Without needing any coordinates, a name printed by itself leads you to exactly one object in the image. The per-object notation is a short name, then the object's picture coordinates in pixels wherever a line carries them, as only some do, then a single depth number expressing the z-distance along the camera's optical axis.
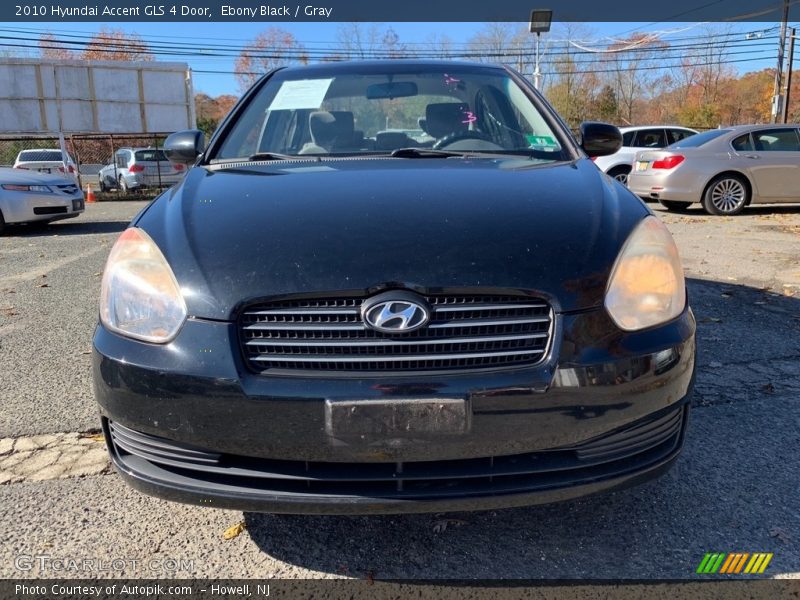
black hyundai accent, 1.67
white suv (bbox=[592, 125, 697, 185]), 12.65
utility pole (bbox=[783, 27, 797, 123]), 29.74
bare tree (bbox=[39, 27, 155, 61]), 35.45
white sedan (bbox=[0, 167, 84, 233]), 9.83
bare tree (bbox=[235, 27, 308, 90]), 40.22
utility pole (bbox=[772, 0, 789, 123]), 24.50
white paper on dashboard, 3.20
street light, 16.84
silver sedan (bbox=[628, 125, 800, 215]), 10.28
